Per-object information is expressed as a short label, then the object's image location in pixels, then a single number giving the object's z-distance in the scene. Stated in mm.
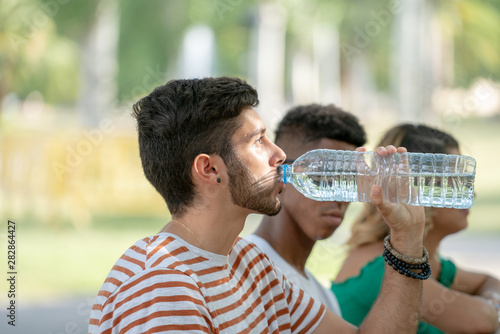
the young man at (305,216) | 3192
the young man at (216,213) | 2661
